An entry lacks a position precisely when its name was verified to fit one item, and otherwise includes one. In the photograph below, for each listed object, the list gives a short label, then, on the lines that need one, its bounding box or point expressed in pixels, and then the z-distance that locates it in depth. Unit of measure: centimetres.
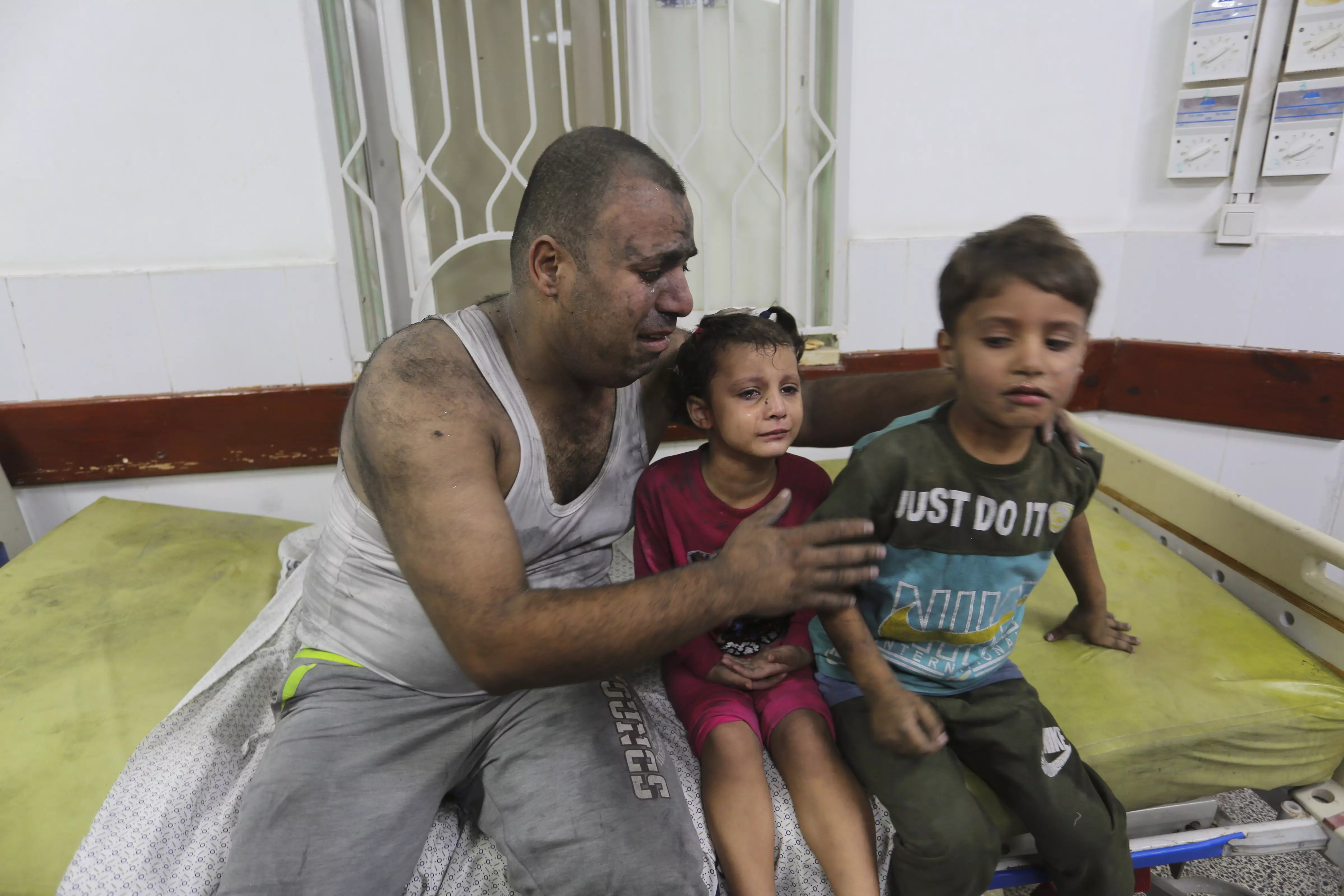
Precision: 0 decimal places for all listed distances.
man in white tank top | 100
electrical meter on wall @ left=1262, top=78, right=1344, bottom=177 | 191
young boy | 103
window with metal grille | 192
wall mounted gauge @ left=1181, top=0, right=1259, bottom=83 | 196
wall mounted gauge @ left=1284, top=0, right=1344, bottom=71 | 187
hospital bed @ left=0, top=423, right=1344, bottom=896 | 114
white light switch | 207
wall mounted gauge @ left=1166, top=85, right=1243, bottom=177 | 203
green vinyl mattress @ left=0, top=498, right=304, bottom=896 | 118
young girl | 112
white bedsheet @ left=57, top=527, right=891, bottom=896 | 107
